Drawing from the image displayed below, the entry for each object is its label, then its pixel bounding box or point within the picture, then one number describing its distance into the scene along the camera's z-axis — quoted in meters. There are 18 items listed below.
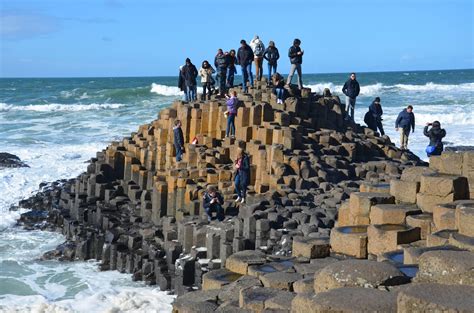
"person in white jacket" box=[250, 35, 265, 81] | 21.62
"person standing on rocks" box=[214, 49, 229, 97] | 21.45
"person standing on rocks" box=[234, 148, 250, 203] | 15.77
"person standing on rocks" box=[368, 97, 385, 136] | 21.98
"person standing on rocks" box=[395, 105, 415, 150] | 20.11
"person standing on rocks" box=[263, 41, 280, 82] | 21.12
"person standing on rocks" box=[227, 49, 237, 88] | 21.83
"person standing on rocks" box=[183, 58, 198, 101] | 21.45
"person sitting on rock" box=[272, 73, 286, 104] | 19.39
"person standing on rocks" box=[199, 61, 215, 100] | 21.69
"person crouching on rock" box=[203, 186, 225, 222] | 15.07
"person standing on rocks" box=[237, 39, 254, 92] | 20.81
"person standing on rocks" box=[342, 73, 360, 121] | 21.09
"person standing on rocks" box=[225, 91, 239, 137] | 18.48
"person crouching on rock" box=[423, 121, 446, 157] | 17.07
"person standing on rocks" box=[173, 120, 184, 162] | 18.89
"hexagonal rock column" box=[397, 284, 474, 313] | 5.84
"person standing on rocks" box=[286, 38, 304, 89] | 20.30
